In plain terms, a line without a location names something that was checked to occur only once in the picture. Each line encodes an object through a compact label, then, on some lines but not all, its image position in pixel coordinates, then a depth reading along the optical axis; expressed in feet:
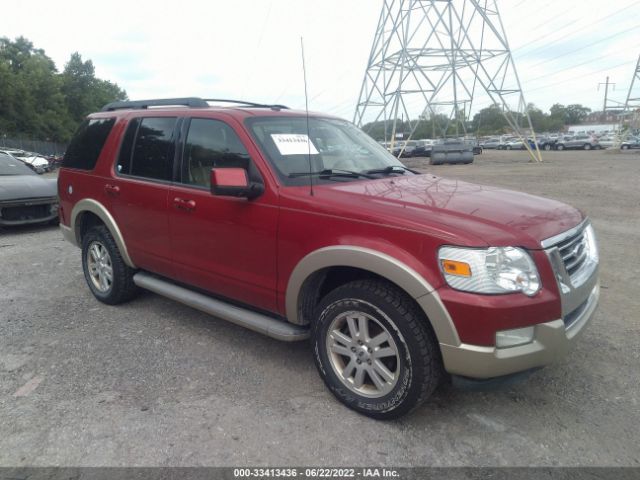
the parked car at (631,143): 139.11
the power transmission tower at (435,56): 90.63
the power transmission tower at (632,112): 122.72
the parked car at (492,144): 191.11
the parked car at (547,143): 156.76
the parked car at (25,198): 26.84
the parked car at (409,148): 122.13
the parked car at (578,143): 147.33
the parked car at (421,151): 127.95
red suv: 8.37
